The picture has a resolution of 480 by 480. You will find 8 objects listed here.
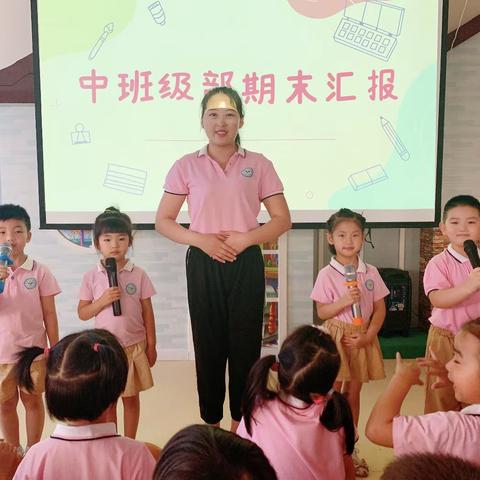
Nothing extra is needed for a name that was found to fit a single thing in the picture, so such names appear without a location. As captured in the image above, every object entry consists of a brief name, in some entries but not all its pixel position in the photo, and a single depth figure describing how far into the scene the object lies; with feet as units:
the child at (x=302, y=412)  4.33
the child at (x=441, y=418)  3.97
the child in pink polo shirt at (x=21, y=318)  7.04
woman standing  6.89
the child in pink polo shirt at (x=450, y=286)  7.00
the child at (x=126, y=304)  7.20
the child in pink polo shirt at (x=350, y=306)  7.36
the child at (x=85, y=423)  3.72
